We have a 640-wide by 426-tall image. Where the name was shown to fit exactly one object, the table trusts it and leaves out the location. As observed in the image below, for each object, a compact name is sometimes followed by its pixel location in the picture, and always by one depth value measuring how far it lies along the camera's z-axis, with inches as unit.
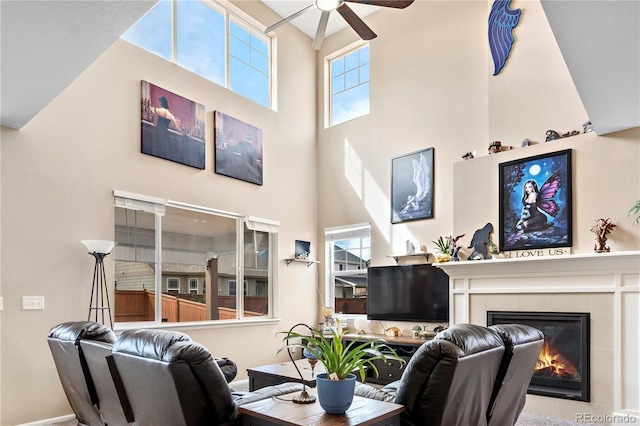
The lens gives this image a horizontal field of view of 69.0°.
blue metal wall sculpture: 220.1
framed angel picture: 256.4
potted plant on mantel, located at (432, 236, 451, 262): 225.6
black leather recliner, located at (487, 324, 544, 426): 115.3
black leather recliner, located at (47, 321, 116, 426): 125.4
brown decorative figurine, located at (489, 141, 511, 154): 217.8
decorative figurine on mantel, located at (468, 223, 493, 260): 214.2
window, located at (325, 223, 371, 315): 287.1
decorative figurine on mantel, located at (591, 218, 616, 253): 176.7
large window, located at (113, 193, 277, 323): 210.1
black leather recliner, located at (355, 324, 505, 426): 98.2
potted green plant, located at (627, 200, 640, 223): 163.8
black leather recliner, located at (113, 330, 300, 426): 95.7
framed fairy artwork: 191.0
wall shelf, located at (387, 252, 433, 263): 251.8
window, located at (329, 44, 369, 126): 302.4
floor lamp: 181.0
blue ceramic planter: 95.7
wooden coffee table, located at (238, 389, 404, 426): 91.5
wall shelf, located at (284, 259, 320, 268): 286.7
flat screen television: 239.1
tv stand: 227.8
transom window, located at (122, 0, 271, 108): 233.3
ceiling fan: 160.1
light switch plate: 173.0
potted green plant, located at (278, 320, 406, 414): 95.8
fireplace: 179.6
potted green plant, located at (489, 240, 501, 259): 209.6
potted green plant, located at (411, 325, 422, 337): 242.7
